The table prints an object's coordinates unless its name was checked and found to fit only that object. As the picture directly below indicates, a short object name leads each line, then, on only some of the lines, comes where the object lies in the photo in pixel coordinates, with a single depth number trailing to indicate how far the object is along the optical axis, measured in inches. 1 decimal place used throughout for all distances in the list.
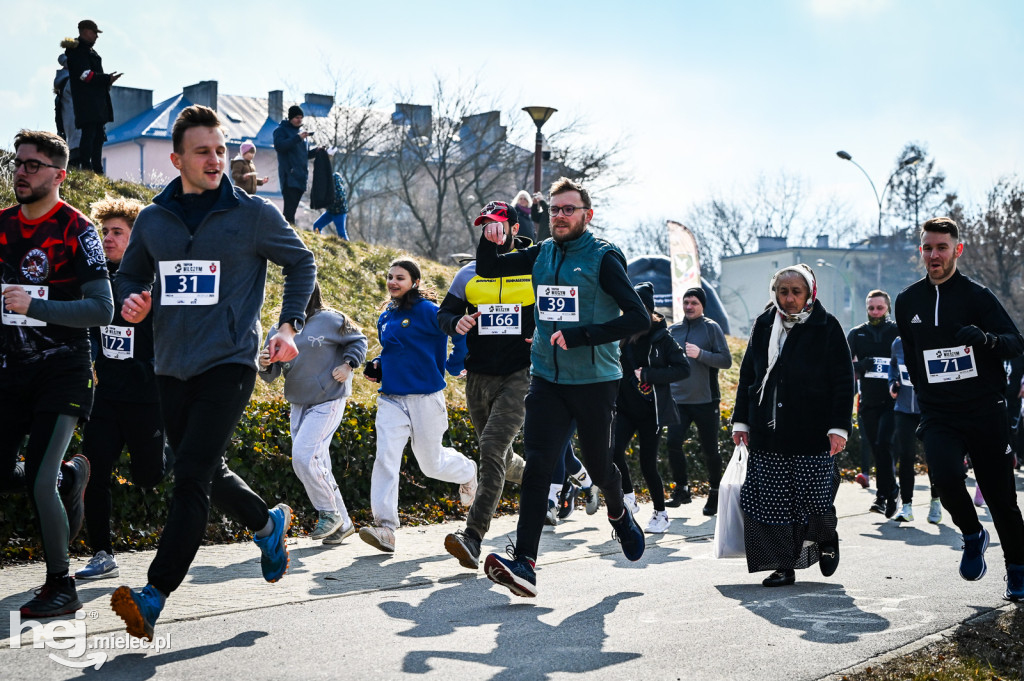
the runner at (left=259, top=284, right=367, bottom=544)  331.0
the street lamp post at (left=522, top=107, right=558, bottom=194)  867.4
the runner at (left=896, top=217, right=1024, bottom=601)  271.1
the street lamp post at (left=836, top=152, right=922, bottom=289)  1827.6
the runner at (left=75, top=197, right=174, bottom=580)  268.8
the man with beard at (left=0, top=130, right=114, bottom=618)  217.5
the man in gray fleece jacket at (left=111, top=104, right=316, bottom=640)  198.5
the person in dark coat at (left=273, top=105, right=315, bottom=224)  799.7
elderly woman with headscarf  284.7
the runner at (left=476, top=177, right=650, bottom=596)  253.3
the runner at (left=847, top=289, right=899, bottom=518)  448.5
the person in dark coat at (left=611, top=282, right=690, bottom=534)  415.2
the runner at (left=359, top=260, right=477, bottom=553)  330.3
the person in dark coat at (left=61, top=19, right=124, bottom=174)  692.1
